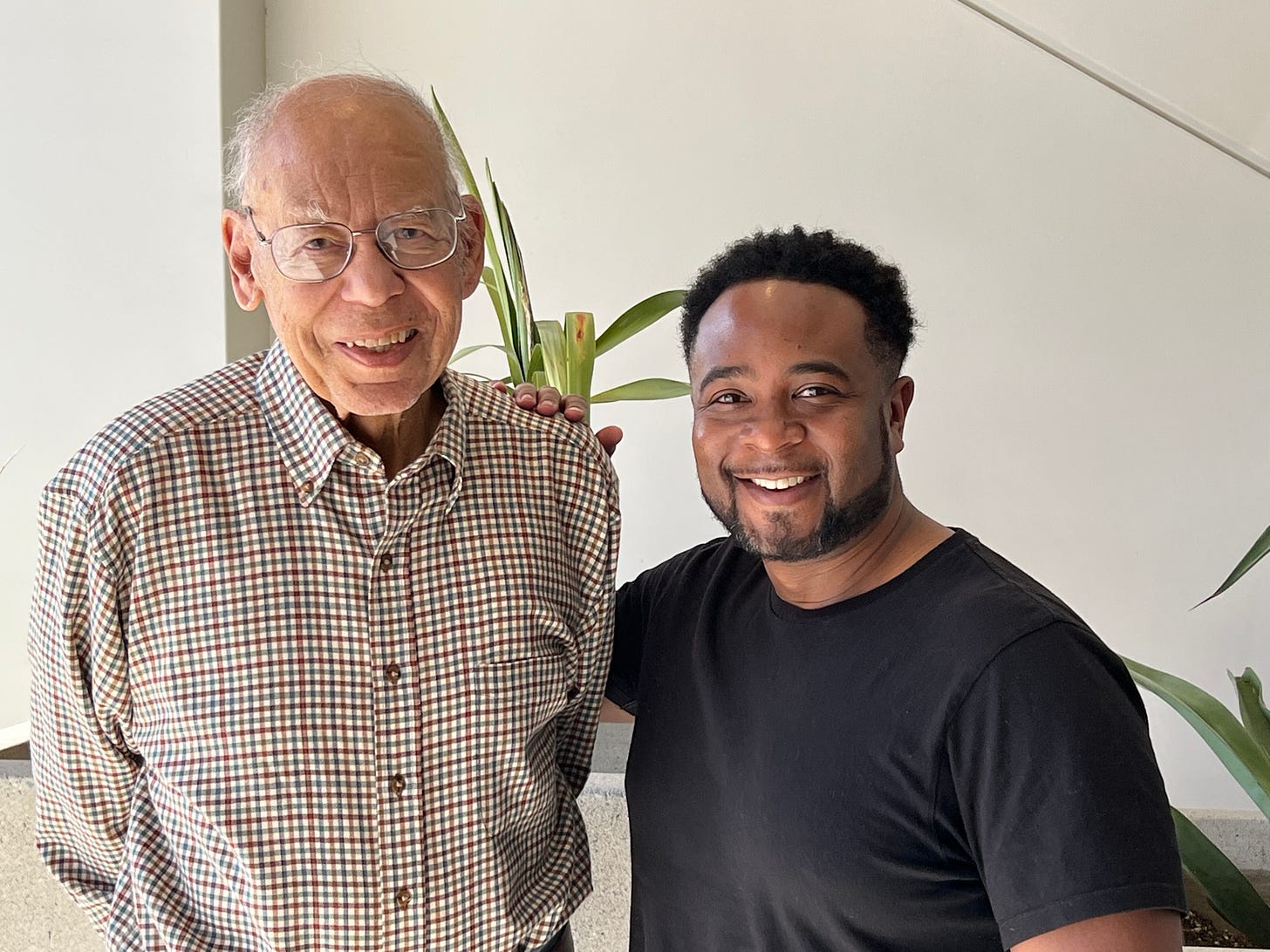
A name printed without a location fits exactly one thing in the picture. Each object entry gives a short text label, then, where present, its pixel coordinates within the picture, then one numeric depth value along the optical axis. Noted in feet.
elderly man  3.67
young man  3.03
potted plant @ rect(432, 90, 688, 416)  6.33
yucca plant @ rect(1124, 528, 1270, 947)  4.65
